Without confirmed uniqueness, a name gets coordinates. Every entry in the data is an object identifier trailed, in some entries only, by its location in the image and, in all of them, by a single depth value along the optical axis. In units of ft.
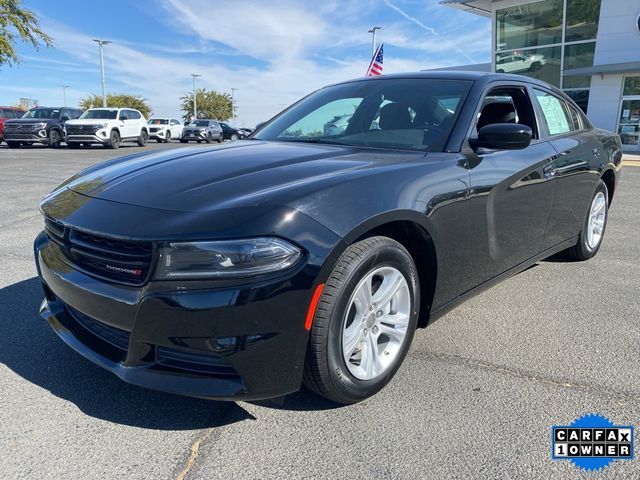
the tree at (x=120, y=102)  206.19
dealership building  64.13
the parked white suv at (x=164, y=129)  98.57
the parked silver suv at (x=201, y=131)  103.91
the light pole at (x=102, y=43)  133.20
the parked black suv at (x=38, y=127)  66.23
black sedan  5.95
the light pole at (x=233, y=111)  249.75
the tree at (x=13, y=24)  73.56
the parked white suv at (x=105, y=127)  66.95
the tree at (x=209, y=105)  238.27
